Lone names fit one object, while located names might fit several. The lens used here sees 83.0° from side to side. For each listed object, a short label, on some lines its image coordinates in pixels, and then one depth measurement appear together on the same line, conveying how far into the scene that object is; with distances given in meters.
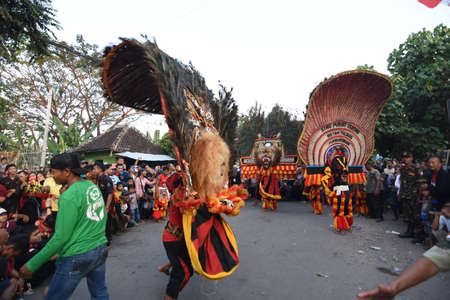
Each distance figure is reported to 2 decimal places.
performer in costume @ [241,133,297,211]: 8.52
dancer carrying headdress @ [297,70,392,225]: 6.29
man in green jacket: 1.82
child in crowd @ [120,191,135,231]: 5.78
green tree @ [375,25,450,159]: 8.82
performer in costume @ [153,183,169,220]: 6.72
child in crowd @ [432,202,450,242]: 3.70
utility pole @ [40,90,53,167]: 12.56
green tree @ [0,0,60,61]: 5.20
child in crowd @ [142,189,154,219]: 7.04
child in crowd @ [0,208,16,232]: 3.21
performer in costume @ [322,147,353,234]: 5.54
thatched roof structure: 17.25
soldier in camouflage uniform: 5.25
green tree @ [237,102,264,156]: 10.39
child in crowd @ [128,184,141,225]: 6.29
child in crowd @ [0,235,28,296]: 1.95
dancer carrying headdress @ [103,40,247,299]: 2.34
